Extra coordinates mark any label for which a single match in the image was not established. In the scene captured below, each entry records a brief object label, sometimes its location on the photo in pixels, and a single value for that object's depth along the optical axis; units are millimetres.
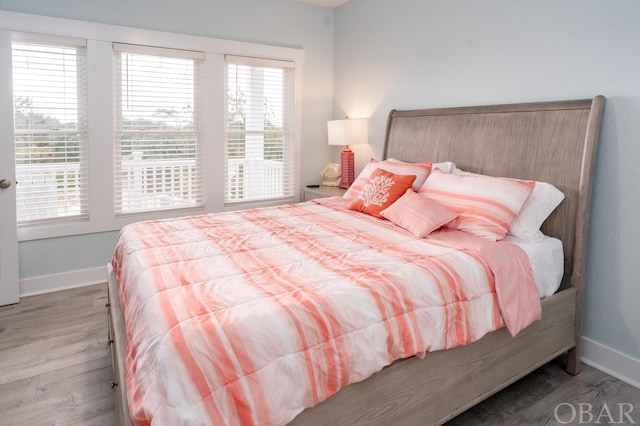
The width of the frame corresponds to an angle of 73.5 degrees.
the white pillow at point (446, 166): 2916
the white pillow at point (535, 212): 2338
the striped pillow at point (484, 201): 2283
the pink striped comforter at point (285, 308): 1235
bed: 1607
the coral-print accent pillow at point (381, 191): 2789
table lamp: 4000
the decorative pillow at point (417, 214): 2387
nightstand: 3938
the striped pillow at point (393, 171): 2932
